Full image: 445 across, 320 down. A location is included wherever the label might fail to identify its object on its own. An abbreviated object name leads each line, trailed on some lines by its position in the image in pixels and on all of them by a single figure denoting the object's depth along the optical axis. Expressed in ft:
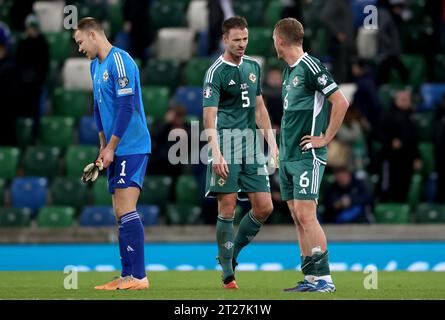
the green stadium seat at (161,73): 62.13
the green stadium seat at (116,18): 66.54
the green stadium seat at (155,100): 59.82
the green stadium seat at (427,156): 57.77
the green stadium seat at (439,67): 62.08
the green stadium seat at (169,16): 66.23
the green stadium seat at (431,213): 55.06
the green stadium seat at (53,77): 62.80
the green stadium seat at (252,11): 65.21
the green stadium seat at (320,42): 62.23
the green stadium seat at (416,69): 62.03
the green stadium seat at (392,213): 55.47
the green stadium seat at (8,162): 57.93
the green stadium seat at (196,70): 61.11
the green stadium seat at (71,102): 61.16
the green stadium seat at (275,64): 58.70
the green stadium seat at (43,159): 57.82
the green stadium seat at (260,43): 62.58
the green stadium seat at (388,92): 60.03
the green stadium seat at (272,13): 65.41
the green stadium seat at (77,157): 57.11
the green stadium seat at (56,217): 55.21
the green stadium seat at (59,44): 64.95
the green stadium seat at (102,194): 56.39
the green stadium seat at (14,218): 55.16
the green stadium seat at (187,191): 56.34
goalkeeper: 34.58
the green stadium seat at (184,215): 55.21
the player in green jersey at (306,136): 33.17
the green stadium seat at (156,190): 56.29
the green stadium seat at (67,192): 56.75
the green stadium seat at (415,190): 56.70
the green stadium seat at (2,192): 56.80
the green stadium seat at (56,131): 59.47
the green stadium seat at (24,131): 59.36
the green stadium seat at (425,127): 59.31
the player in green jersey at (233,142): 35.58
